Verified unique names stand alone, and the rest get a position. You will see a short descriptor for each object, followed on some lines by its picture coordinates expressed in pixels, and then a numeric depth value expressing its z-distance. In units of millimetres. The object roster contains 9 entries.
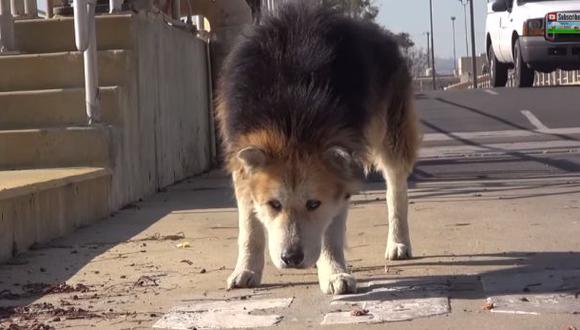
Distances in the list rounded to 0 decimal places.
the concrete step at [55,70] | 10531
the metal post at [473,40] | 41841
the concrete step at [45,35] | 11234
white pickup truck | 19812
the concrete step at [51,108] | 10062
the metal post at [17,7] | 11984
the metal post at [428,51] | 68381
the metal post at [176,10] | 13641
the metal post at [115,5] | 11098
